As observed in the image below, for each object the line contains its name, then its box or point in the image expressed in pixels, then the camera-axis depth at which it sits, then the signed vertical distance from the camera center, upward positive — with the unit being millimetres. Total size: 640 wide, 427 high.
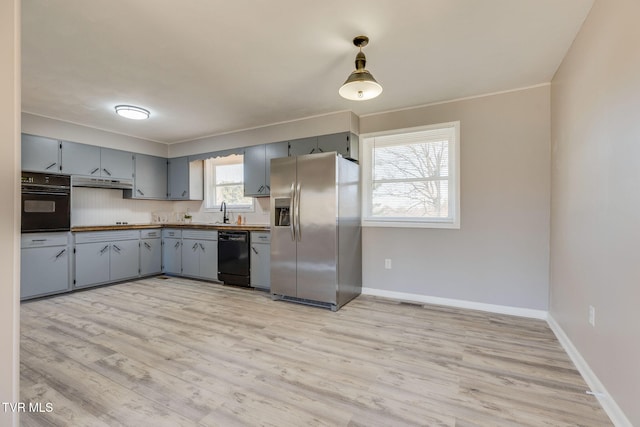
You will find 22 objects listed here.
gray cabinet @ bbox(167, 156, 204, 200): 5359 +633
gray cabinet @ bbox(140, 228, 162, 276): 4965 -668
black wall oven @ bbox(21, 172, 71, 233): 3764 +143
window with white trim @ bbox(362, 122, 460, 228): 3578 +460
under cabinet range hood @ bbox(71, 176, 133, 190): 4418 +483
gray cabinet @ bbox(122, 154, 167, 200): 5105 +623
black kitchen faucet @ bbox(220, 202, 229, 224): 5281 -17
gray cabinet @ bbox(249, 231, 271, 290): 4207 -669
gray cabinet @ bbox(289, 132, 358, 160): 3852 +931
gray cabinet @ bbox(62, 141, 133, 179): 4250 +800
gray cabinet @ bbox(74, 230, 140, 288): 4234 -665
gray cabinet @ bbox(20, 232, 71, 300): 3758 -671
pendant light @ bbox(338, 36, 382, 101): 2193 +969
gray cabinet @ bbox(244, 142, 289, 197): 4402 +741
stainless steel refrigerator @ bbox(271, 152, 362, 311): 3445 -204
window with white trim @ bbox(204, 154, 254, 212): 5254 +544
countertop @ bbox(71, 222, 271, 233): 4230 -214
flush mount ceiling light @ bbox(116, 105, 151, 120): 3656 +1280
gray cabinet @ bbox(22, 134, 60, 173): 3850 +795
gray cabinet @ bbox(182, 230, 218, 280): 4727 -669
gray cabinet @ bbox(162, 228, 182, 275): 5102 -670
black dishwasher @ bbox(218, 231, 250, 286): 4387 -672
